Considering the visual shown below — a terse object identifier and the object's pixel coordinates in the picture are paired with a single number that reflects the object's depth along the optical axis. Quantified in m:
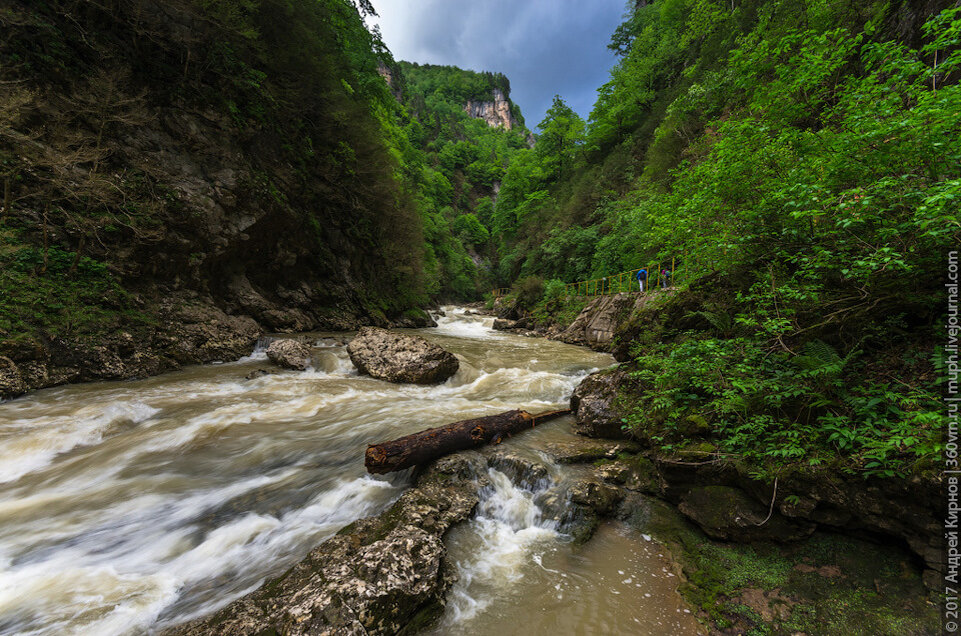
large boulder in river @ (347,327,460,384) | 7.73
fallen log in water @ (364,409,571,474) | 3.54
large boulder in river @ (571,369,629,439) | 4.55
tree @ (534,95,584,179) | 31.06
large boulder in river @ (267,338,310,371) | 8.18
